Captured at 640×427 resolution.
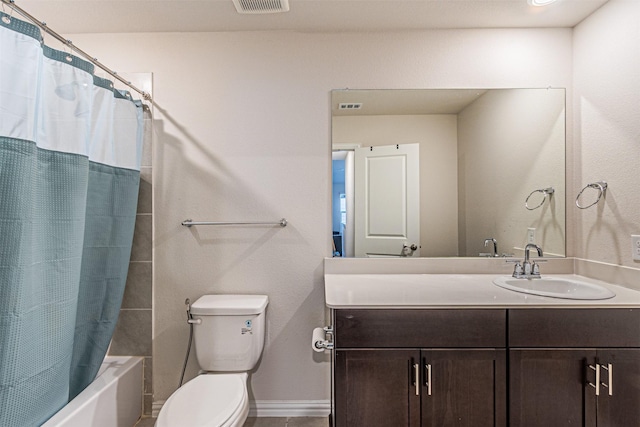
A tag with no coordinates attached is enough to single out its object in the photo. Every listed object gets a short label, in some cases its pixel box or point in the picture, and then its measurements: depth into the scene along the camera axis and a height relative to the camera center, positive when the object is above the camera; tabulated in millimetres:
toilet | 1706 -654
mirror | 1991 +265
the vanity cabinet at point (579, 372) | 1367 -647
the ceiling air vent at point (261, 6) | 1634 +1051
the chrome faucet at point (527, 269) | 1808 -297
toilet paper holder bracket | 1489 -587
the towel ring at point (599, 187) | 1755 +148
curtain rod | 1148 +723
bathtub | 1426 -887
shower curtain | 1104 -22
